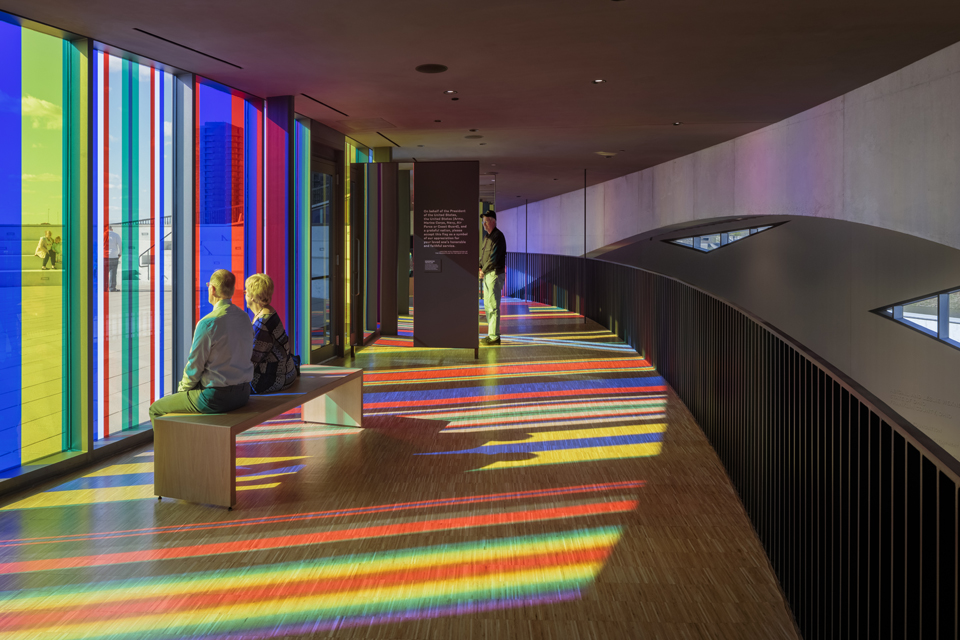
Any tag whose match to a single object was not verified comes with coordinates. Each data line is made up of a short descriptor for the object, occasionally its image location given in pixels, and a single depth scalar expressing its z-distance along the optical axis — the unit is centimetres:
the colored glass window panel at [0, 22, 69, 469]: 438
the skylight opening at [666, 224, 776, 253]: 1565
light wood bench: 396
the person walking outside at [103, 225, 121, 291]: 523
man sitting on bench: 409
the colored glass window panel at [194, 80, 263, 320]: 638
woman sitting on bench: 467
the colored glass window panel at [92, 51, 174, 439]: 519
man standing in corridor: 1010
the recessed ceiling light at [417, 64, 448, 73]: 579
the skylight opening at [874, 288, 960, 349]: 848
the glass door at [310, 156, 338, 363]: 841
